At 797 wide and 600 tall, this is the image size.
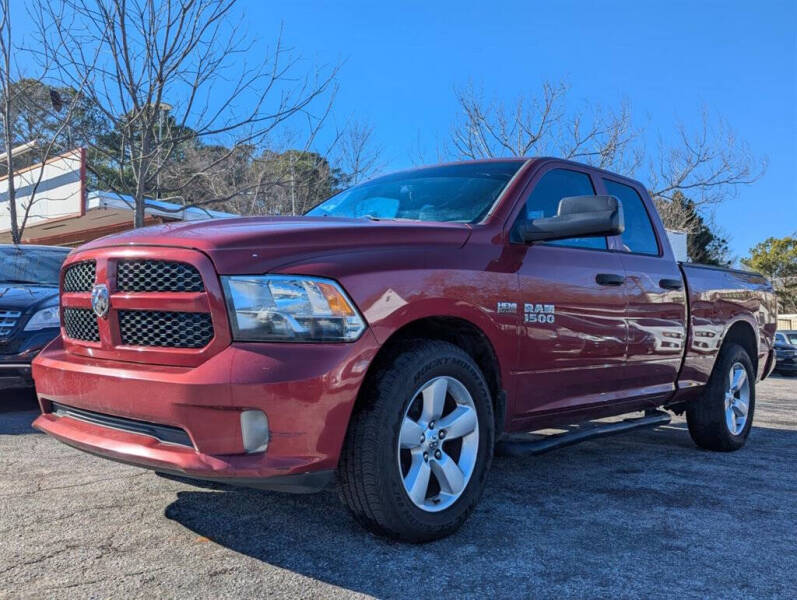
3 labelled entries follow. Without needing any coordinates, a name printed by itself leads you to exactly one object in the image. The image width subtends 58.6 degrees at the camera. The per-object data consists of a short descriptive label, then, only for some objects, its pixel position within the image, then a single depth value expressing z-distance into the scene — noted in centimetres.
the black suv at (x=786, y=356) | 2103
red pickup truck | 256
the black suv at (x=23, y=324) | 587
